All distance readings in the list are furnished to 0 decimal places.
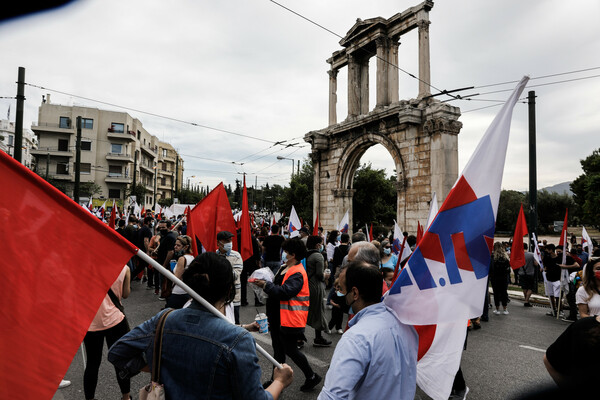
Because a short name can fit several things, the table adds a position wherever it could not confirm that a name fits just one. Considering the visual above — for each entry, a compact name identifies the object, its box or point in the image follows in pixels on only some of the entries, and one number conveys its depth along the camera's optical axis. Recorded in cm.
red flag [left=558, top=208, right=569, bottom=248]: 785
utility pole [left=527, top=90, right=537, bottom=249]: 1162
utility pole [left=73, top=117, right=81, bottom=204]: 1883
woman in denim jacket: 166
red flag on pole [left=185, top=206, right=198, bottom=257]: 541
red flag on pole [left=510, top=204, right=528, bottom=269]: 839
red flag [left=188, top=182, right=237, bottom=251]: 571
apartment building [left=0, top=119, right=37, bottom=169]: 8031
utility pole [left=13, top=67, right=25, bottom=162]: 1134
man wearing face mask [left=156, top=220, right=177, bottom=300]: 712
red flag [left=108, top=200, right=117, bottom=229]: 922
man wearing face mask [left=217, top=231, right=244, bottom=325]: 518
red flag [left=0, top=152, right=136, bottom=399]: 138
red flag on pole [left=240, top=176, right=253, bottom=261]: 609
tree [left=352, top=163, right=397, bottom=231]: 3117
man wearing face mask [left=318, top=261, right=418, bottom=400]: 175
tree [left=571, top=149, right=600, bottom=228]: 3422
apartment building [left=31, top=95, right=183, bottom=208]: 4956
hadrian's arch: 1492
